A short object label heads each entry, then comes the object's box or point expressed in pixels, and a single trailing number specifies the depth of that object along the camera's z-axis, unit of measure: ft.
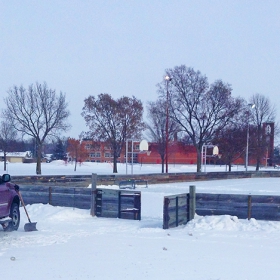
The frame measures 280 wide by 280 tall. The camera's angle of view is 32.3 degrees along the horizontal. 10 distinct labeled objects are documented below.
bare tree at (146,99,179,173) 172.04
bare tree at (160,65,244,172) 162.71
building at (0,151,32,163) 326.03
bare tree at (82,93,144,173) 169.07
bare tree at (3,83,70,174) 150.82
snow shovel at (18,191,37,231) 41.75
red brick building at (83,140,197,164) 289.76
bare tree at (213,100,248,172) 174.85
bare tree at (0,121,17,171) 194.45
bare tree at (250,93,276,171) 211.80
